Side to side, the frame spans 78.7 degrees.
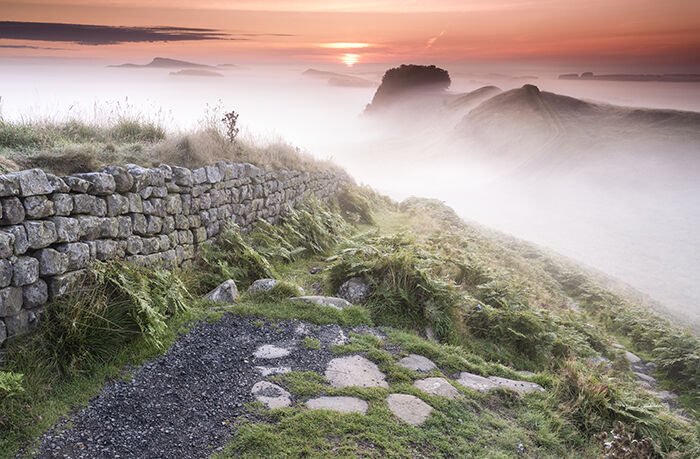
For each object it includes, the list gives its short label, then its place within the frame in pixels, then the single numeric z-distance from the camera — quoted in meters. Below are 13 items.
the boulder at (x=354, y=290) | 8.09
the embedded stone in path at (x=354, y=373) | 5.36
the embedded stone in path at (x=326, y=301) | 7.47
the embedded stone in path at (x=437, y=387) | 5.44
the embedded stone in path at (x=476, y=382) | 5.87
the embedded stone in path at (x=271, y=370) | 5.36
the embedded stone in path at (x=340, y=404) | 4.72
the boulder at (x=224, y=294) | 7.25
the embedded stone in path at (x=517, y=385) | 6.11
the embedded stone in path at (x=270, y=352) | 5.79
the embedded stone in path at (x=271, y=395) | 4.70
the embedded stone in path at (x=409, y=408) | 4.78
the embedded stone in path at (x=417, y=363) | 6.05
